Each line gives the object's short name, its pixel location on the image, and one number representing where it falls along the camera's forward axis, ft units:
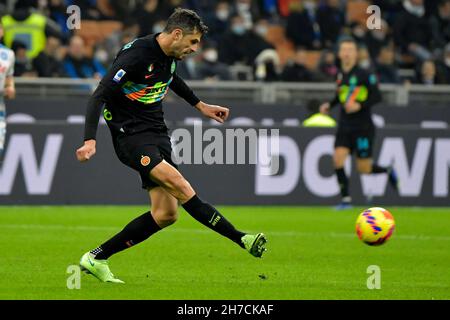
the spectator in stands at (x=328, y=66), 69.05
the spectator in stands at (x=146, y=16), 66.28
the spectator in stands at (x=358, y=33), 74.02
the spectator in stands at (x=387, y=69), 71.92
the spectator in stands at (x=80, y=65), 62.95
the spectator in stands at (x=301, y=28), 72.59
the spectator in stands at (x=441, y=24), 77.25
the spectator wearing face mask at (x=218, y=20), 70.79
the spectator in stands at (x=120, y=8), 68.80
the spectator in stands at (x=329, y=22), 73.31
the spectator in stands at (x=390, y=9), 78.12
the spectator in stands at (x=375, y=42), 74.33
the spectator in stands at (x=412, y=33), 75.46
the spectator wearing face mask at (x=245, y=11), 72.38
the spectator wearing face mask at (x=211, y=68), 66.49
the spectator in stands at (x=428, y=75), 70.13
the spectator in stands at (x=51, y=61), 61.46
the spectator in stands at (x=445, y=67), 71.72
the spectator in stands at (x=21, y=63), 60.85
